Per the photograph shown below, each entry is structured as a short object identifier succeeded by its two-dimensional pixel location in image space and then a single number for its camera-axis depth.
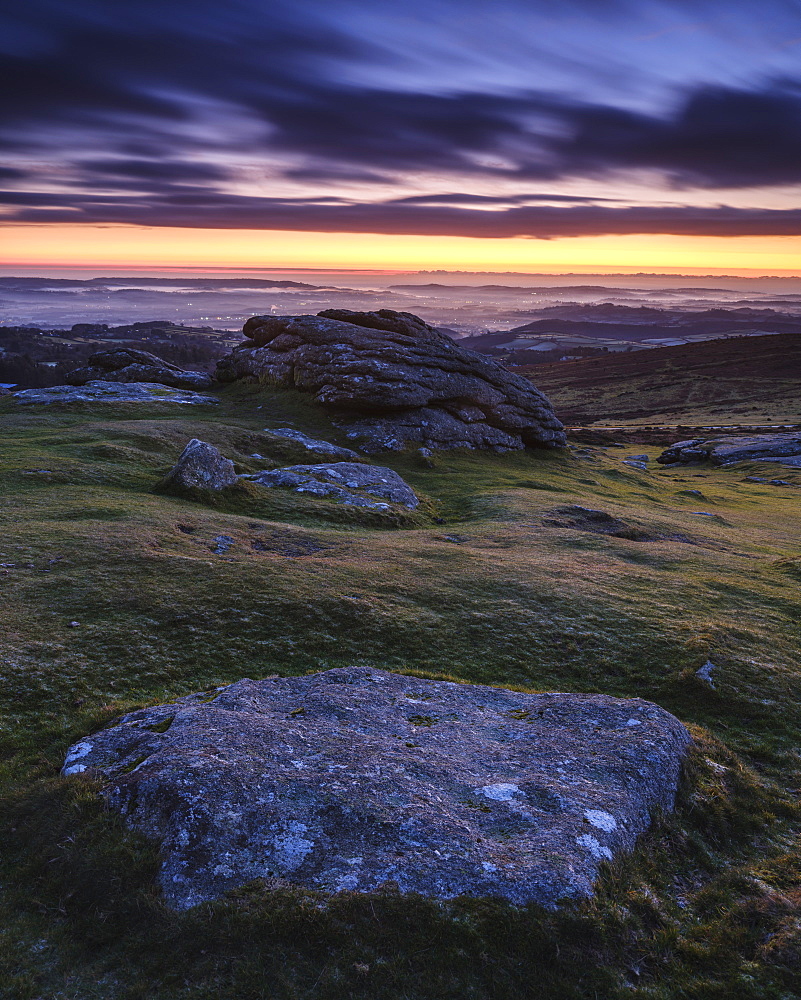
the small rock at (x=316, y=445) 48.75
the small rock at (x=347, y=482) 37.25
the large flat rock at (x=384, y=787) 8.42
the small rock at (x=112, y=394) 59.38
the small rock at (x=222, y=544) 24.55
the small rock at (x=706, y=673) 17.34
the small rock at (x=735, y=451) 101.69
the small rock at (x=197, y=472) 32.56
